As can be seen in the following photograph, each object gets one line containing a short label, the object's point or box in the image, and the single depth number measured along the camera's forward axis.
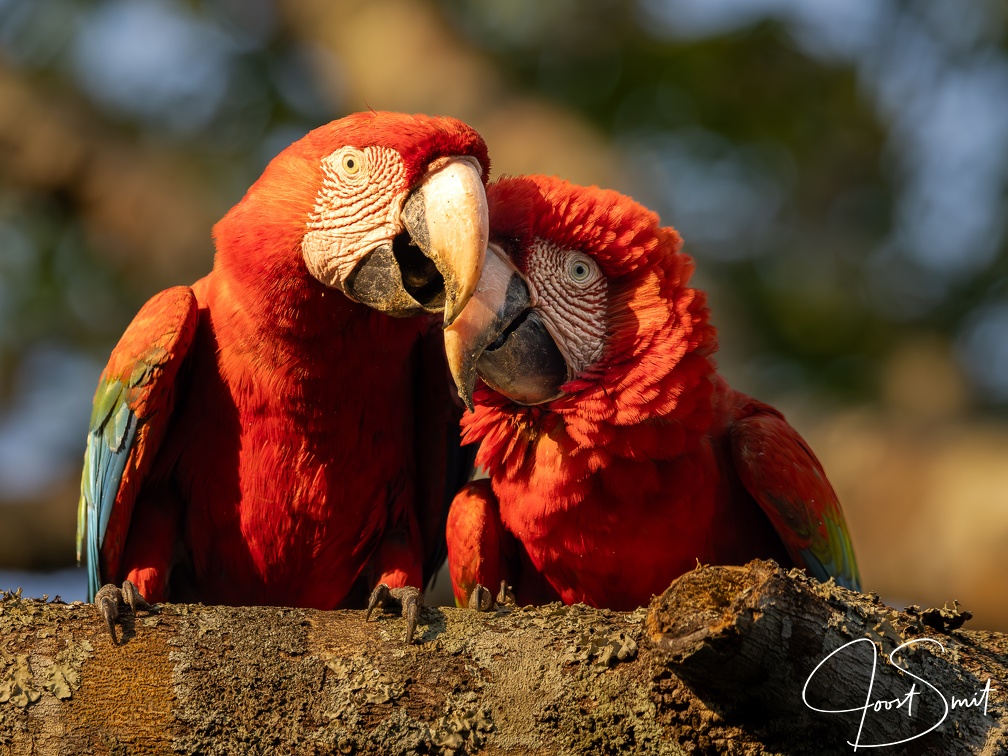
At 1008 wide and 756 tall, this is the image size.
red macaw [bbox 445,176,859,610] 7.53
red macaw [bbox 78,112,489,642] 7.79
